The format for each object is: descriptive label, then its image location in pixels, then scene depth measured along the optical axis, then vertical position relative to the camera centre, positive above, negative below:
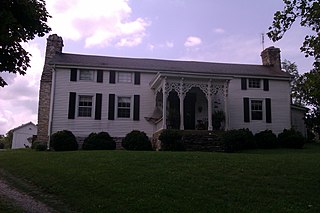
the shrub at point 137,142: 13.98 -0.14
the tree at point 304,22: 6.79 +3.30
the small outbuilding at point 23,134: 31.34 +0.44
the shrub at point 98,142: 14.32 -0.19
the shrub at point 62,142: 14.18 -0.20
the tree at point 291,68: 27.52 +8.11
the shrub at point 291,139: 15.25 +0.18
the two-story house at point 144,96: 14.75 +2.68
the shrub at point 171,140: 13.15 +0.00
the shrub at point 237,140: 13.66 +0.07
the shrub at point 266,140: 15.35 +0.10
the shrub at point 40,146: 14.77 -0.46
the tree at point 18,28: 4.90 +2.21
